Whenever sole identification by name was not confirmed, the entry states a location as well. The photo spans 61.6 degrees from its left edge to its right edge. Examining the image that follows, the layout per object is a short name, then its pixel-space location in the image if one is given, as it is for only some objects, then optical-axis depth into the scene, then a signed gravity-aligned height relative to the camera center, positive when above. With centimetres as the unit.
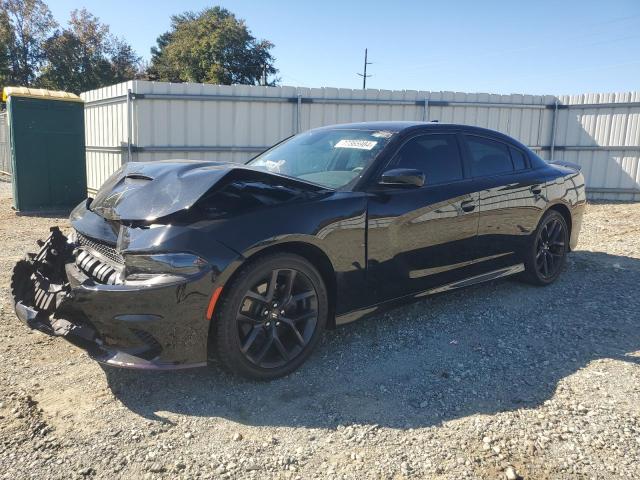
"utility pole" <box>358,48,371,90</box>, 5360 +620
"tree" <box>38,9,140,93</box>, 3625 +470
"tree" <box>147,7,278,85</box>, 3891 +564
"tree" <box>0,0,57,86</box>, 3428 +560
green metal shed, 948 -39
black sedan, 292 -72
